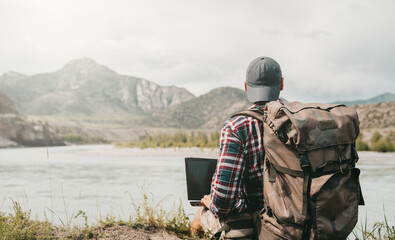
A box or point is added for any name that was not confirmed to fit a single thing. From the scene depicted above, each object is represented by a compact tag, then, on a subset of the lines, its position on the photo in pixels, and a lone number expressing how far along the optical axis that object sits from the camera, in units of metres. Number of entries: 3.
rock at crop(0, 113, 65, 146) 55.03
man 1.91
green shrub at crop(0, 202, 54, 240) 3.00
